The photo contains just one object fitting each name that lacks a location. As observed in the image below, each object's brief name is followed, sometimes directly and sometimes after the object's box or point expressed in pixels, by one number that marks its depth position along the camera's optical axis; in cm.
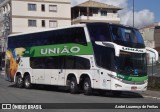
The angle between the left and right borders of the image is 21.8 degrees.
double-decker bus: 2217
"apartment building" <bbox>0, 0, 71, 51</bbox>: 7425
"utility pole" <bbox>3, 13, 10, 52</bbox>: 7331
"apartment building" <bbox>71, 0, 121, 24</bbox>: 8419
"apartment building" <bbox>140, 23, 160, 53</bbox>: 10295
